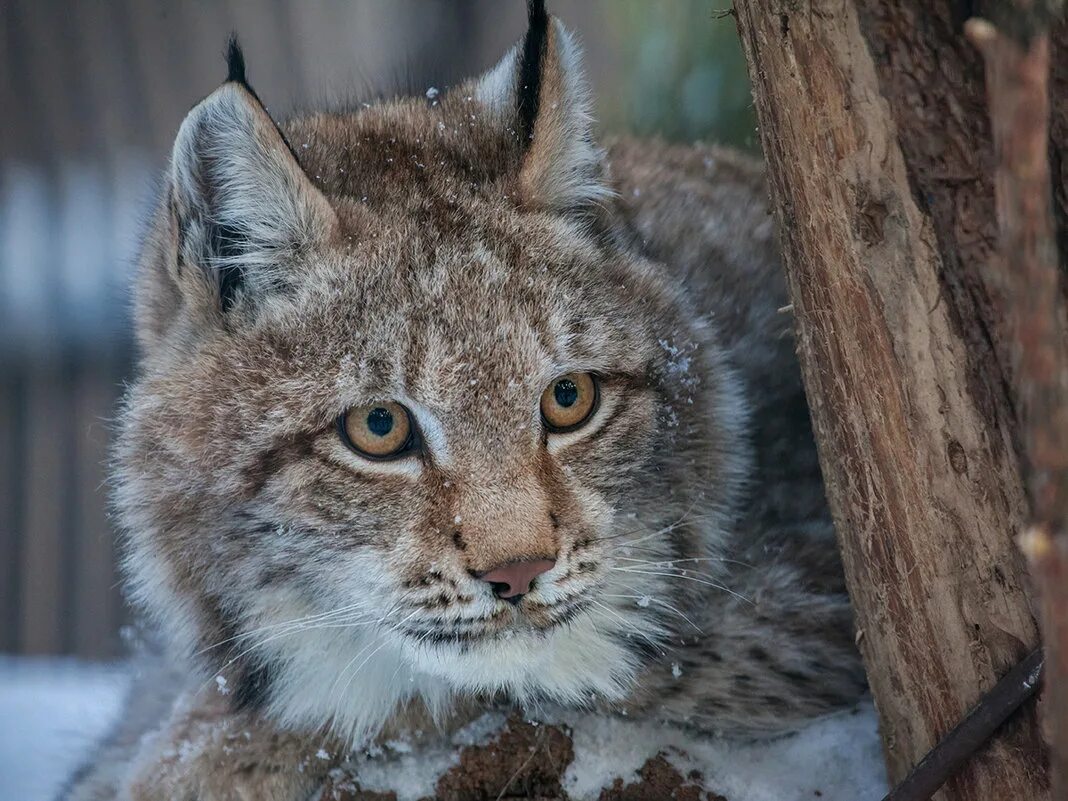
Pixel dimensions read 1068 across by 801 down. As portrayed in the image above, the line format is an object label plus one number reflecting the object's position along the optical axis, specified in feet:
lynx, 10.99
